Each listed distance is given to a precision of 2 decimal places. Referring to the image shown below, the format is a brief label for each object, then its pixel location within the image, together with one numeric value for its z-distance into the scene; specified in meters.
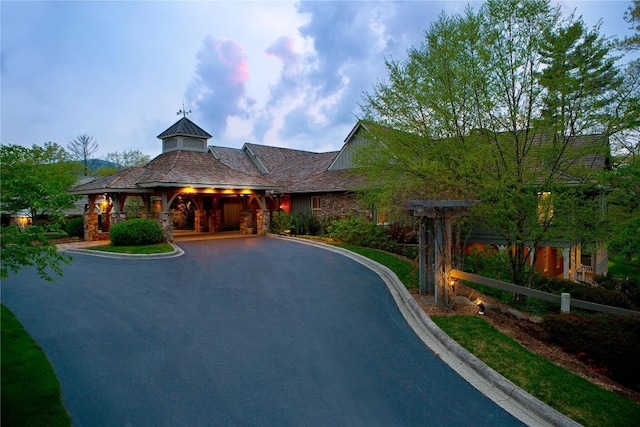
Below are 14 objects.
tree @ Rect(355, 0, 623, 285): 8.48
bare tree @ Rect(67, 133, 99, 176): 46.86
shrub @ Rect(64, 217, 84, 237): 21.00
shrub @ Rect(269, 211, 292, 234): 21.73
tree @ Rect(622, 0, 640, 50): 17.78
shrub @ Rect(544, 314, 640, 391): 6.06
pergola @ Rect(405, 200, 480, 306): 7.53
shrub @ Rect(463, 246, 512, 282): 11.99
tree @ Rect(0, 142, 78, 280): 4.24
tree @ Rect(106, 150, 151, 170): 49.66
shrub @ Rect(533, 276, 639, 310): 10.21
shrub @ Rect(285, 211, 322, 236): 21.59
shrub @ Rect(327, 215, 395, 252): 16.25
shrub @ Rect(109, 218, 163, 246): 16.39
